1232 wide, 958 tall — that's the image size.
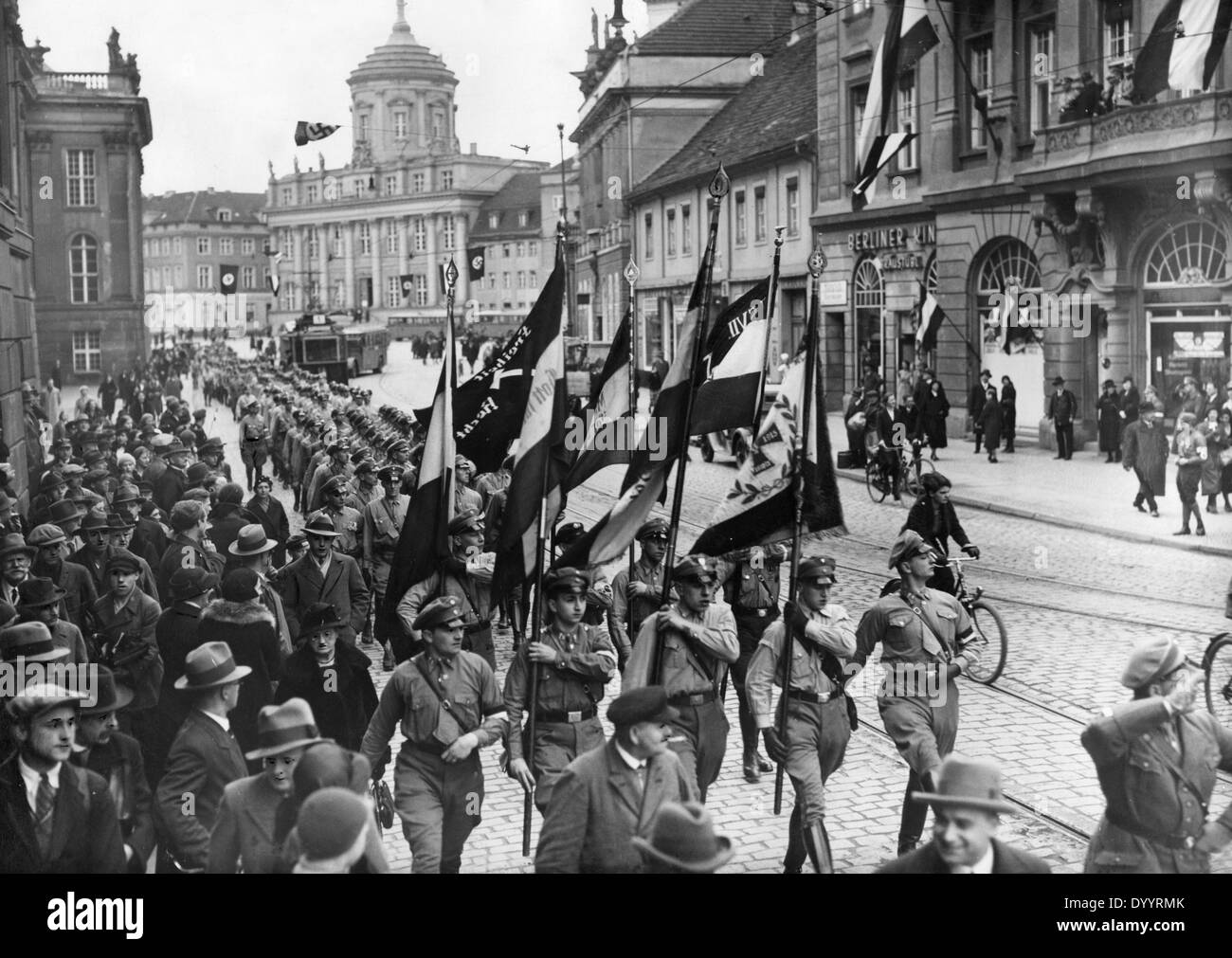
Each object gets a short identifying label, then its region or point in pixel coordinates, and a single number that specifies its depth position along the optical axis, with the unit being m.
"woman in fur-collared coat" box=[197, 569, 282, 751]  7.94
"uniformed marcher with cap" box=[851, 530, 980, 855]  7.71
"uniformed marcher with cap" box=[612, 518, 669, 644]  9.65
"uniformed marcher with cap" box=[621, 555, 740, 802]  7.73
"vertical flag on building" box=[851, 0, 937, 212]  24.91
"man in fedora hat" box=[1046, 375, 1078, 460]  25.62
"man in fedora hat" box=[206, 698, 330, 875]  5.79
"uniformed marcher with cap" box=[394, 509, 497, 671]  9.63
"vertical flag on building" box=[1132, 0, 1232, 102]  20.78
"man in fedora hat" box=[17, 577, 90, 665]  8.62
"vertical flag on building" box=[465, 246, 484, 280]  17.52
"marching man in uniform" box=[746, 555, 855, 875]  7.48
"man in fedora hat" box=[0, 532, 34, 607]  9.57
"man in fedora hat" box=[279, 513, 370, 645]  10.24
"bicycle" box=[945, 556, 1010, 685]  11.27
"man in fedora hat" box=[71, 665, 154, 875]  6.50
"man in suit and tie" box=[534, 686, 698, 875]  5.80
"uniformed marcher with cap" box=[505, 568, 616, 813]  7.52
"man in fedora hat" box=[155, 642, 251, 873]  6.39
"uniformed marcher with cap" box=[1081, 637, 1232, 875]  6.00
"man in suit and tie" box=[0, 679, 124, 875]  6.03
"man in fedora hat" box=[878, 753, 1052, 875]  5.14
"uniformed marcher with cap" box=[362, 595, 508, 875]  6.98
